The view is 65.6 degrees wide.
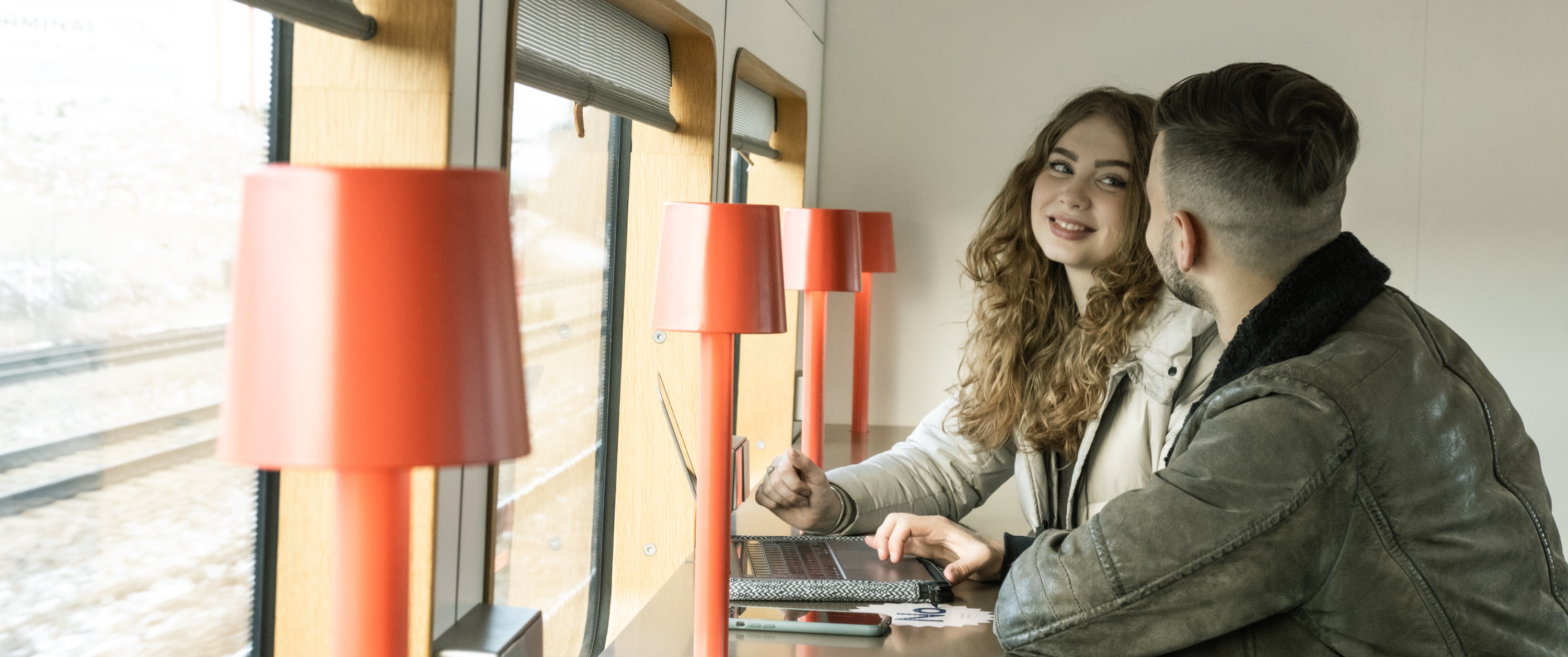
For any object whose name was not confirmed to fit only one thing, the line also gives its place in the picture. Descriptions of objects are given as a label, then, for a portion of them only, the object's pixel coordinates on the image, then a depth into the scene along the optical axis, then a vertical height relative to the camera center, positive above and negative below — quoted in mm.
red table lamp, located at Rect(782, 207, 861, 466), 2701 +99
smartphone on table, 1587 -426
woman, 1999 -103
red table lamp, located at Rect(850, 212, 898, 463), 3844 -1
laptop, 1729 -406
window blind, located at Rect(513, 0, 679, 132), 1683 +366
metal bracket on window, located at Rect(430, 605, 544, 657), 1303 -382
